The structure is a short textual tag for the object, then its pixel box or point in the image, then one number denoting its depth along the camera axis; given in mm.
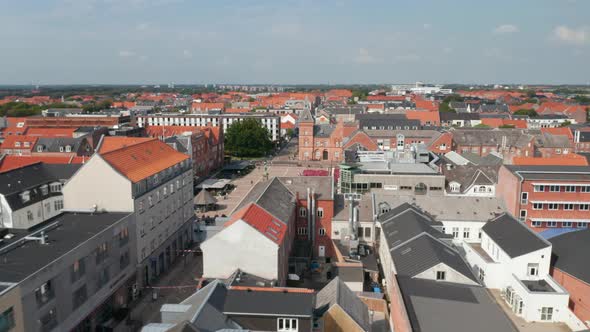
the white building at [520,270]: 34188
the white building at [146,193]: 38406
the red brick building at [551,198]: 49594
